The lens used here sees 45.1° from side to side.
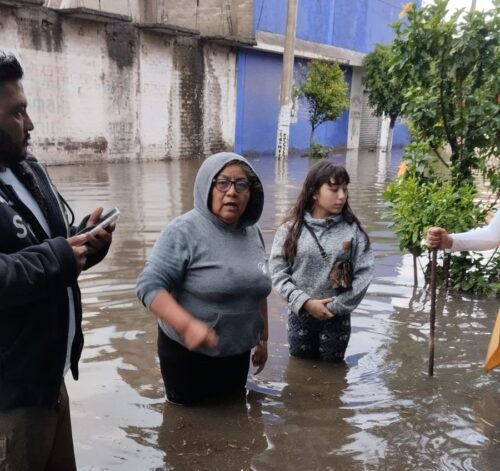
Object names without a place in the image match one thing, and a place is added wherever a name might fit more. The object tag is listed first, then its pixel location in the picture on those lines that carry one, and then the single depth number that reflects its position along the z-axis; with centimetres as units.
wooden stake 413
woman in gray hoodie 315
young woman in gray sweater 398
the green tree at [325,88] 2633
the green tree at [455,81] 559
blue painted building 2564
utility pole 2062
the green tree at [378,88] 2788
